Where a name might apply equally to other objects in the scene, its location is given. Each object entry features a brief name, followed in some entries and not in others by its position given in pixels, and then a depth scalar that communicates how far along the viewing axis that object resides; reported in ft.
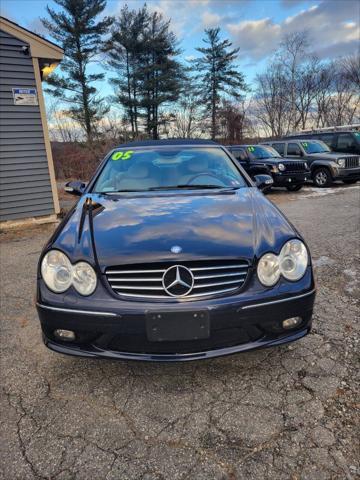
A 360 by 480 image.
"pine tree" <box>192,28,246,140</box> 100.58
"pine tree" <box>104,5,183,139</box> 84.99
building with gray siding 22.26
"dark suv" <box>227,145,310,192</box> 36.91
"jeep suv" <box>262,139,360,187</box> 39.42
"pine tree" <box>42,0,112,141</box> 74.33
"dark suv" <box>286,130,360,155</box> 43.59
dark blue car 6.09
